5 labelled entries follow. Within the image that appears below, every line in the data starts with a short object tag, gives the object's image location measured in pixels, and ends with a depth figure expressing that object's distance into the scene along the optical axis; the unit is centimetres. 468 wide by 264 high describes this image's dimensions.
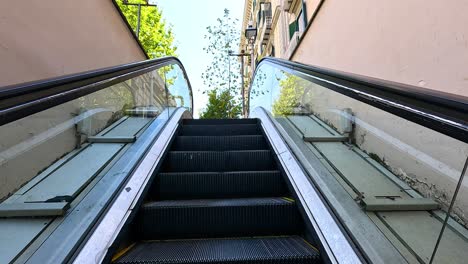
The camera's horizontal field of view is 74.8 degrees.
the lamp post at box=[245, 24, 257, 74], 934
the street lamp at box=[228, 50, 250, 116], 1122
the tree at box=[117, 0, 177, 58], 1095
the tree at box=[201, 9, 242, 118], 1325
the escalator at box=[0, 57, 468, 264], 125
